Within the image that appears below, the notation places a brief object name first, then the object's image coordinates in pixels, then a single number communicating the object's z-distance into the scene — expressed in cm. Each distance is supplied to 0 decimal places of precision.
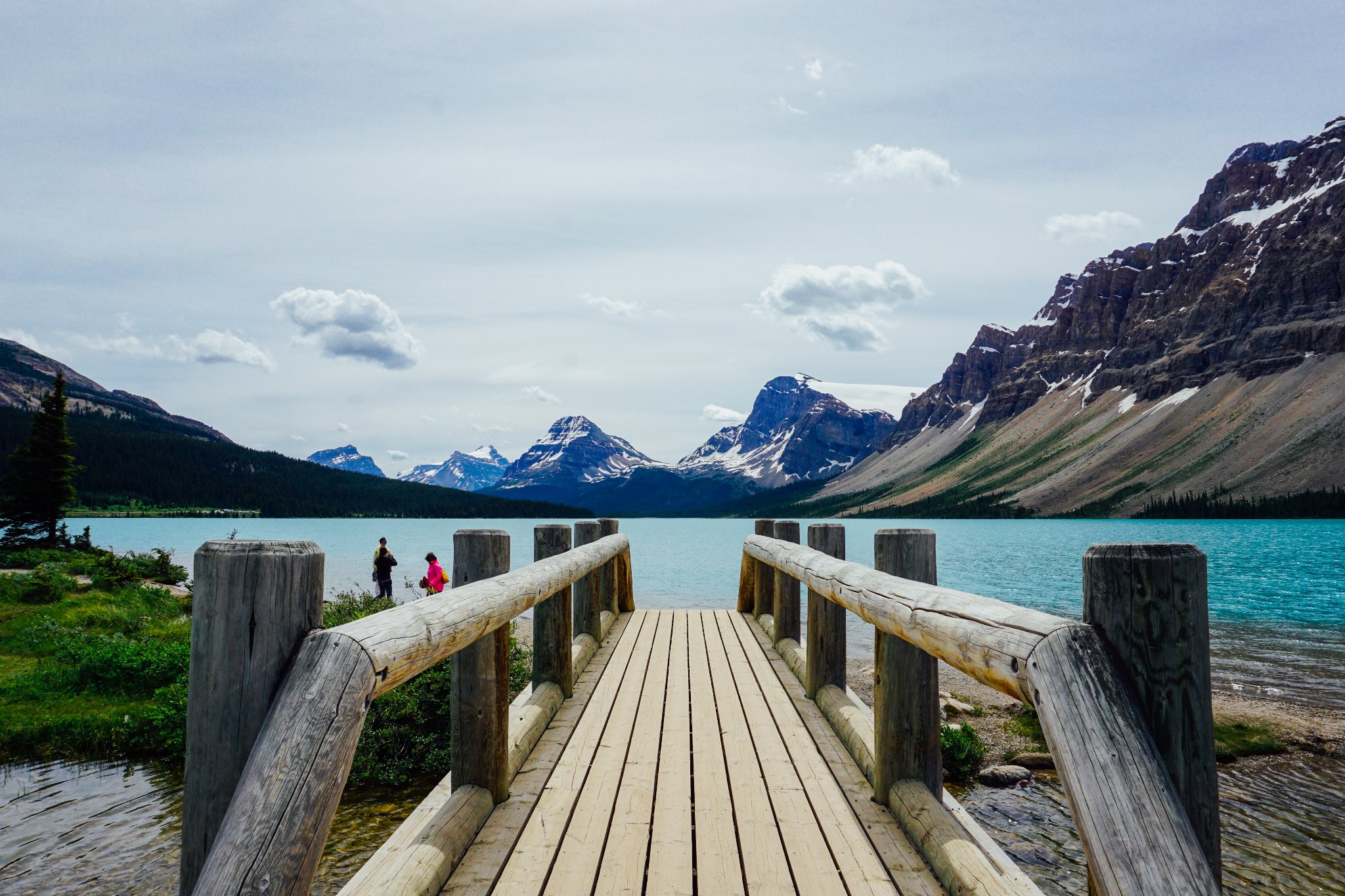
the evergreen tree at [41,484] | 2567
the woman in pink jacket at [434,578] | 1439
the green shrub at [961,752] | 855
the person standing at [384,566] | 1806
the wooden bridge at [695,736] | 157
